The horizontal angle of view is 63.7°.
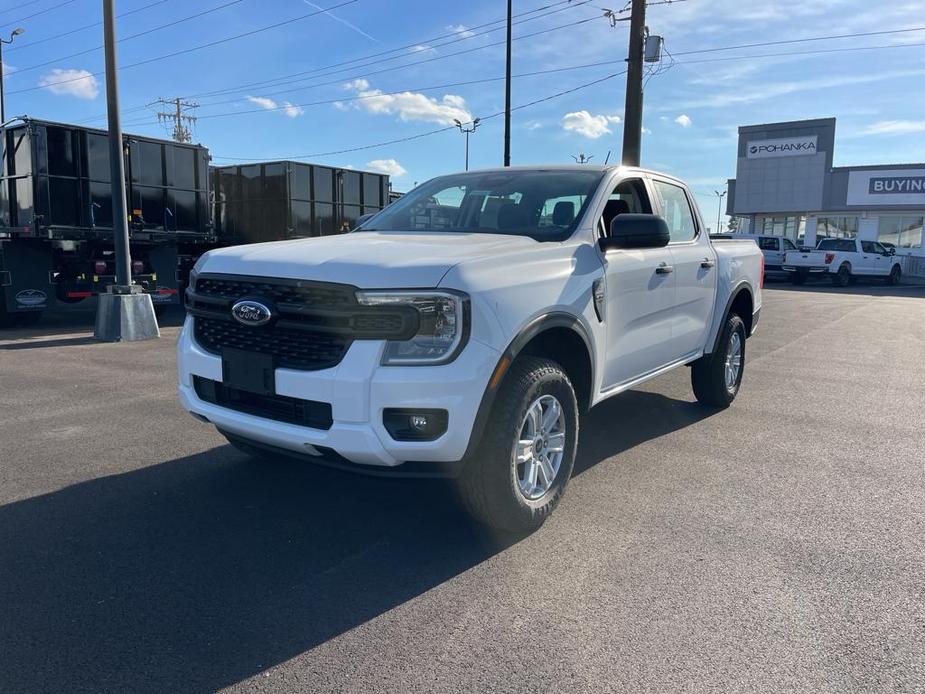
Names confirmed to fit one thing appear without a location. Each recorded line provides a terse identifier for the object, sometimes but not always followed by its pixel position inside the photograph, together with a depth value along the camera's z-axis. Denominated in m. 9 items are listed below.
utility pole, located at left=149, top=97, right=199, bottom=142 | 66.43
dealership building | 38.25
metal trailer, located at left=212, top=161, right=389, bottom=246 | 14.62
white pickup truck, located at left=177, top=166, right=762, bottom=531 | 3.16
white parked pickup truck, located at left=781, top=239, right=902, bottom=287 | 26.92
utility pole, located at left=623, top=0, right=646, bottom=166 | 15.70
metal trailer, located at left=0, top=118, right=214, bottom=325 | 11.07
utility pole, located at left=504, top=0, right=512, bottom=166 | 23.02
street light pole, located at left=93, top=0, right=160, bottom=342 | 10.04
